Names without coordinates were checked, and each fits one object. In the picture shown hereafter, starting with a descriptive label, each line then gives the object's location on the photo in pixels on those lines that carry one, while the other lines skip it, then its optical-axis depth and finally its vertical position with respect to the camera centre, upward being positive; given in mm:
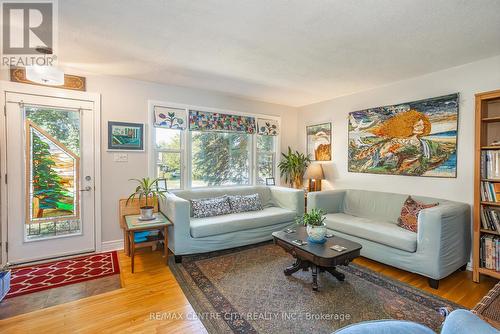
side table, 2518 -678
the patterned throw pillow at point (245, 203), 3520 -581
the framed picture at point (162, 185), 3413 -291
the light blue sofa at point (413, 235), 2234 -747
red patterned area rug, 2234 -1153
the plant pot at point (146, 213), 2805 -576
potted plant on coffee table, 2277 -610
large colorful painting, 2809 +372
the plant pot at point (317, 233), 2275 -664
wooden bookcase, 2312 -44
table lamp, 4113 -174
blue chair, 775 -600
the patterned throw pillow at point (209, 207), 3232 -594
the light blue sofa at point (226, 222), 2727 -735
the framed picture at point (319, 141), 4250 +458
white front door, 2646 -128
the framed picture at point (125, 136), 3133 +398
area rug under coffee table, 1740 -1155
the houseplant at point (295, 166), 4504 -12
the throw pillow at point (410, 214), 2606 -557
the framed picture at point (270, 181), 4520 -305
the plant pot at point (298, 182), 4562 -330
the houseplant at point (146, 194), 2816 -401
